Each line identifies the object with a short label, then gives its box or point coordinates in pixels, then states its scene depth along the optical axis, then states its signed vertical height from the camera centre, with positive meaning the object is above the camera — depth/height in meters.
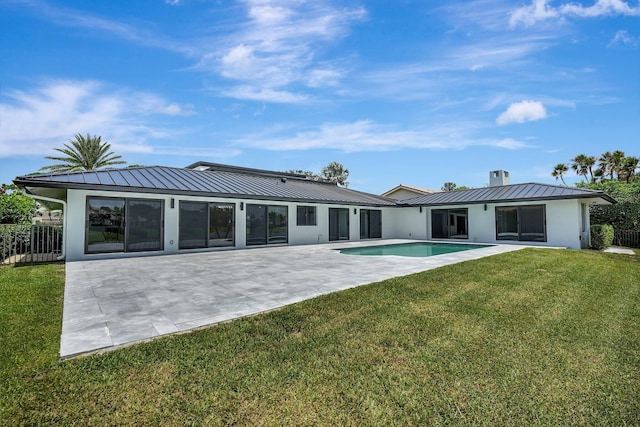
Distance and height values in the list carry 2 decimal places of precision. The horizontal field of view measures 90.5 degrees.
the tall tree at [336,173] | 51.06 +8.11
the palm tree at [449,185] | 53.10 +6.20
